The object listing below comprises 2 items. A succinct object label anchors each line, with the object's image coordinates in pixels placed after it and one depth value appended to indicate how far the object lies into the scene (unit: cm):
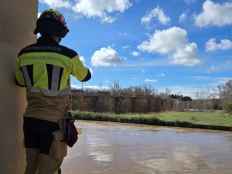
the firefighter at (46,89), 140
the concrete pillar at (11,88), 151
